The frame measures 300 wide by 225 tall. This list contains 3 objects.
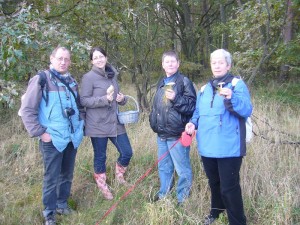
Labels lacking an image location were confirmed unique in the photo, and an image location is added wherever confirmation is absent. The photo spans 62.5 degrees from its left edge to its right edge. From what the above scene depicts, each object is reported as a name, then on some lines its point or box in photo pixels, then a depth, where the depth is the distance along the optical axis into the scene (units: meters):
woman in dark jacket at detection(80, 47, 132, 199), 2.85
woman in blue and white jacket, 2.17
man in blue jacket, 2.46
